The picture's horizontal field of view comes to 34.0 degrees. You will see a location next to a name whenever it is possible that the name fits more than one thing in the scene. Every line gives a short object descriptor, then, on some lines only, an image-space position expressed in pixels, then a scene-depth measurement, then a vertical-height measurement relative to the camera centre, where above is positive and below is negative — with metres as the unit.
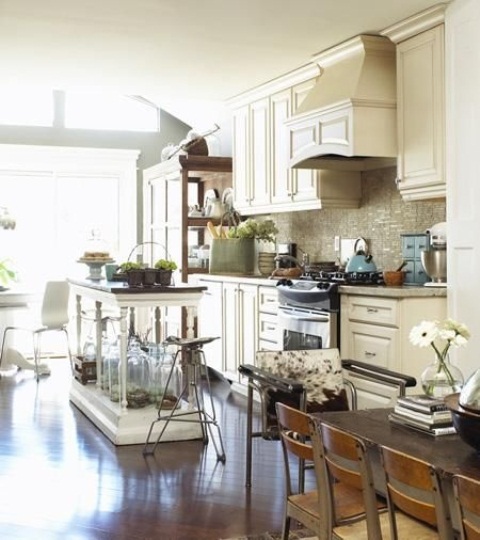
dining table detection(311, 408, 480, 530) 1.98 -0.52
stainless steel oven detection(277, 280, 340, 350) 5.09 -0.36
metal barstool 4.56 -0.86
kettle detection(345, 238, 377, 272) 5.62 -0.01
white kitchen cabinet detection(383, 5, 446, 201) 4.63 +0.97
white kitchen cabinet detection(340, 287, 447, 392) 4.57 -0.38
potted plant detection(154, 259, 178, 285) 4.89 -0.06
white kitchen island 4.74 -0.63
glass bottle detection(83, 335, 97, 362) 6.12 -0.69
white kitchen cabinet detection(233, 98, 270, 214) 6.75 +0.94
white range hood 5.08 +1.04
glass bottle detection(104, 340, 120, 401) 5.24 -0.72
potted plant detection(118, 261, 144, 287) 4.84 -0.08
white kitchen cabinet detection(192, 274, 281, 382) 6.11 -0.48
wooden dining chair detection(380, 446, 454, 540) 1.77 -0.54
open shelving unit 7.56 +0.65
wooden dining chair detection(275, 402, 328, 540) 2.31 -0.73
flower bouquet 2.47 -0.30
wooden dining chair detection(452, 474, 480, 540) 1.58 -0.50
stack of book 2.37 -0.48
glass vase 2.51 -0.38
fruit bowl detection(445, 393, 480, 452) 2.06 -0.44
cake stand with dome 6.07 +0.01
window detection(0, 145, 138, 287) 8.91 +0.68
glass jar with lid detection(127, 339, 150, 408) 5.06 -0.72
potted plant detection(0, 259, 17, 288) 8.00 -0.12
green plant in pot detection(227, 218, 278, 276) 6.95 +0.25
